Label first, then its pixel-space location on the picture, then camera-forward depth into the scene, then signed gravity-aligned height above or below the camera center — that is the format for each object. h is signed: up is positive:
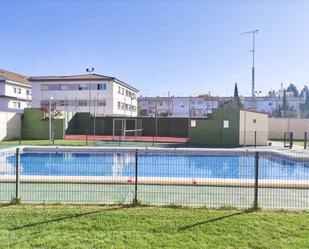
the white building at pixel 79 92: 42.78 +4.43
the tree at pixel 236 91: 67.12 +7.74
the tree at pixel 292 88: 132.90 +17.12
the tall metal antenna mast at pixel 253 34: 42.83 +12.64
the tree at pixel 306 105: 82.66 +6.28
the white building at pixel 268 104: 81.81 +6.02
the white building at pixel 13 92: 42.56 +4.60
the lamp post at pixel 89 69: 35.44 +6.30
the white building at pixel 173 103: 72.47 +5.35
